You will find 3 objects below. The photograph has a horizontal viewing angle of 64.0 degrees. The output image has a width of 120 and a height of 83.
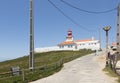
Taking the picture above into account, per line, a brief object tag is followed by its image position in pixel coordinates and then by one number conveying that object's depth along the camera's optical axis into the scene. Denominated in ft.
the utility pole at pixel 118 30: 39.21
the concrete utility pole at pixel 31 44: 27.84
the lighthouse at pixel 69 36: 146.13
